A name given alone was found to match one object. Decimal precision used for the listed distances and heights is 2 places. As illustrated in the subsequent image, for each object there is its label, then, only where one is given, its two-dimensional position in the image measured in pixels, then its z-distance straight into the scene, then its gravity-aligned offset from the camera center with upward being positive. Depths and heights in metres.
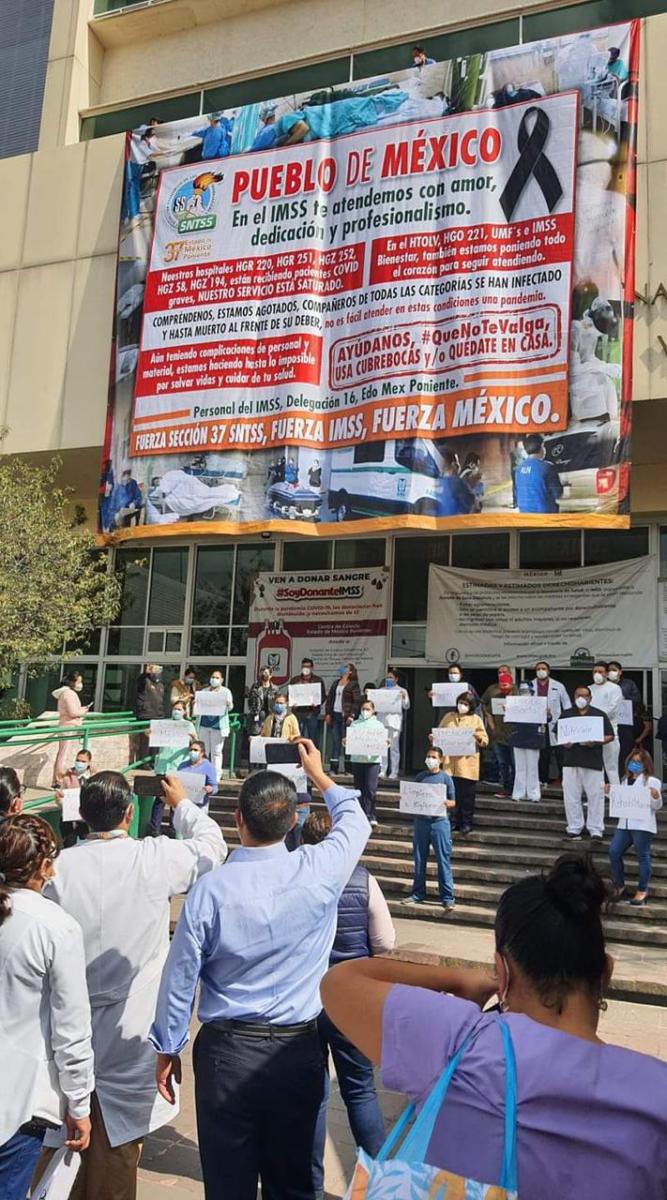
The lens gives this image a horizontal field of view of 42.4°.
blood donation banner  16.69 +1.52
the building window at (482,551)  16.56 +3.04
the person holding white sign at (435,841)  9.37 -1.49
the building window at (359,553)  17.41 +3.02
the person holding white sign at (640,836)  8.91 -1.28
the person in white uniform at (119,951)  3.05 -0.96
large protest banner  13.18 +6.60
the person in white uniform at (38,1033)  2.55 -1.06
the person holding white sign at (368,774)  11.25 -0.95
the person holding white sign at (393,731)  13.23 -0.43
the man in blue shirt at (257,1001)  2.62 -0.97
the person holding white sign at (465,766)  10.85 -0.75
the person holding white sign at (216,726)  13.31 -0.49
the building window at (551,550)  15.78 +2.96
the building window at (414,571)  16.91 +2.63
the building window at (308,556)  17.86 +2.98
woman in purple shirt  1.40 -0.59
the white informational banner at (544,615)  14.55 +1.68
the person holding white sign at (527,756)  11.60 -0.64
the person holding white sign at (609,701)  11.48 +0.17
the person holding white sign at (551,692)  12.35 +0.27
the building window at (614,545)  15.62 +3.07
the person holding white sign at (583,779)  10.41 -0.81
